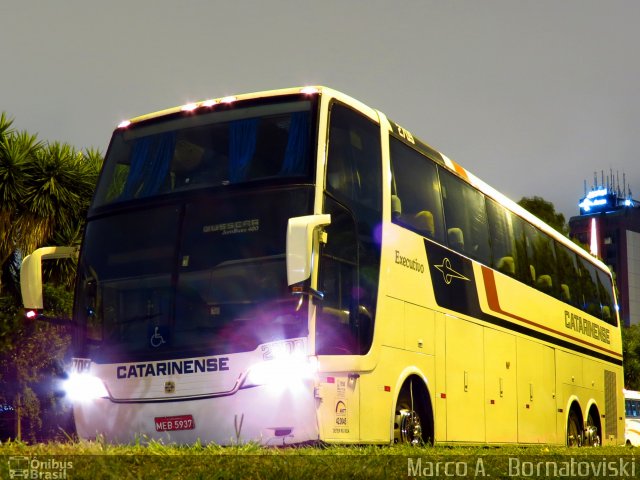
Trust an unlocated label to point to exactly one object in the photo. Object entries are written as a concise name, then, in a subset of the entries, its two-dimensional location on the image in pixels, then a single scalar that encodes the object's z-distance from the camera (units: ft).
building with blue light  529.04
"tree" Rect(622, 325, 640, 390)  270.05
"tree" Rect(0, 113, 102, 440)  80.43
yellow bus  33.19
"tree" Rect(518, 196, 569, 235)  197.06
